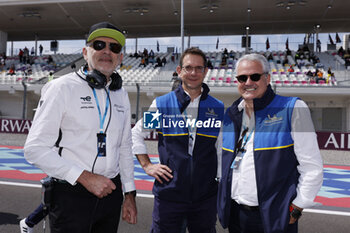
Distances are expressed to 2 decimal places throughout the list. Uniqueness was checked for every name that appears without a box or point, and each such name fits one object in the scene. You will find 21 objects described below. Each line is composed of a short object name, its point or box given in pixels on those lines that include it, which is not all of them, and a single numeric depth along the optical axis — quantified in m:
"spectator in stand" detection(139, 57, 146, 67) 23.81
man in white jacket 1.80
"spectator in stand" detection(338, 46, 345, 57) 23.93
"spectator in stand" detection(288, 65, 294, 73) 19.64
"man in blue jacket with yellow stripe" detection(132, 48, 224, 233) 2.46
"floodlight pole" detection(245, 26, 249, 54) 27.02
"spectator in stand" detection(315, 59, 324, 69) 19.81
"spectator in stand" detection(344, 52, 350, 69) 19.94
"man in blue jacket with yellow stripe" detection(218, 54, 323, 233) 1.99
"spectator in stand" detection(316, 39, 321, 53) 25.96
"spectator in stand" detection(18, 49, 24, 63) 27.57
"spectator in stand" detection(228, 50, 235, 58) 25.02
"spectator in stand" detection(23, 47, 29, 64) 27.17
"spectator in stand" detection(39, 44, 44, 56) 32.06
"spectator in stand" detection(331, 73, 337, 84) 17.28
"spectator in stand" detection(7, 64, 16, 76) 23.20
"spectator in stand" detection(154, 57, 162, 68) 23.42
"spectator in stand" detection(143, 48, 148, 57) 26.57
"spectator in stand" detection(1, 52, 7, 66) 26.20
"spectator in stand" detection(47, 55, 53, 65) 26.39
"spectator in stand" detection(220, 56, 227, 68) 21.98
